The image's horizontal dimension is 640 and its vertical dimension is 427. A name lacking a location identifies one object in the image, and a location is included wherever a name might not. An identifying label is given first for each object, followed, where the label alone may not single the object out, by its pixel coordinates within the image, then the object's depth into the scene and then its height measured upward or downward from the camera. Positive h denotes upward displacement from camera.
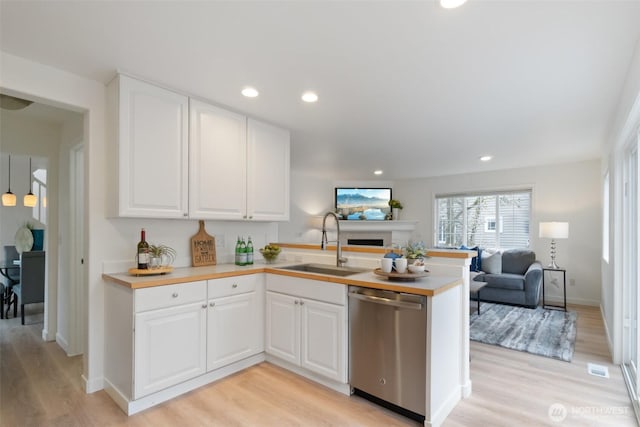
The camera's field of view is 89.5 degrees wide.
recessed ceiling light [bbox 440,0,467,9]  1.50 +0.99
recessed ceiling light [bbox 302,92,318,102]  2.63 +0.97
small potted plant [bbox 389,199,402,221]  7.01 +0.15
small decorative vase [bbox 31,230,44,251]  5.64 -0.47
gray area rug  3.29 -1.38
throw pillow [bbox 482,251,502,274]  5.32 -0.82
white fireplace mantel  6.70 -0.23
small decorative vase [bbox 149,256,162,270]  2.46 -0.37
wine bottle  2.42 -0.31
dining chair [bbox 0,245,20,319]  4.30 -1.05
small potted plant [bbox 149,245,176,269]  2.47 -0.35
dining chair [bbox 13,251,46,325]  3.98 -0.81
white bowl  2.26 -0.39
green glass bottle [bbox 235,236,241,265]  3.13 -0.41
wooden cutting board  3.00 -0.33
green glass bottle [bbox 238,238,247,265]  3.13 -0.40
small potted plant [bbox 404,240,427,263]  2.41 -0.29
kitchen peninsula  2.12 -0.84
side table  4.72 -1.31
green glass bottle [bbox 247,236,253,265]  3.18 -0.40
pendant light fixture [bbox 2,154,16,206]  5.46 +0.25
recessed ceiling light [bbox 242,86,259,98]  2.52 +0.98
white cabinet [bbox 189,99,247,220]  2.73 +0.46
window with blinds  5.76 -0.11
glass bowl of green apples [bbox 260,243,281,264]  3.26 -0.40
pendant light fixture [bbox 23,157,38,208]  5.64 +0.24
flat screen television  6.96 +0.21
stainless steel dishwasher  1.98 -0.88
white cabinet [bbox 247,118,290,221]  3.19 +0.43
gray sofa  4.80 -1.00
